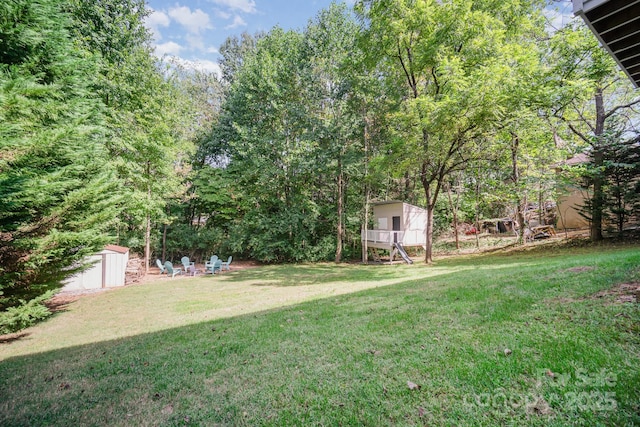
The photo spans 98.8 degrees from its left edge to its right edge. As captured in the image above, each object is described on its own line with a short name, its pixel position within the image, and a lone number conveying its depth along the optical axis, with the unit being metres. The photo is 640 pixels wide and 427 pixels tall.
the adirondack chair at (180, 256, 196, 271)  14.52
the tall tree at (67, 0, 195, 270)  11.98
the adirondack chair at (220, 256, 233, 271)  15.34
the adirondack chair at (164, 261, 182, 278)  13.49
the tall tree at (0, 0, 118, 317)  4.86
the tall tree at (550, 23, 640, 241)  10.35
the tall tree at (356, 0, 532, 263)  10.09
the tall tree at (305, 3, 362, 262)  17.11
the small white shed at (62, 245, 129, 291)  10.03
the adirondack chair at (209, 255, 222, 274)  14.43
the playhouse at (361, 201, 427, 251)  15.64
